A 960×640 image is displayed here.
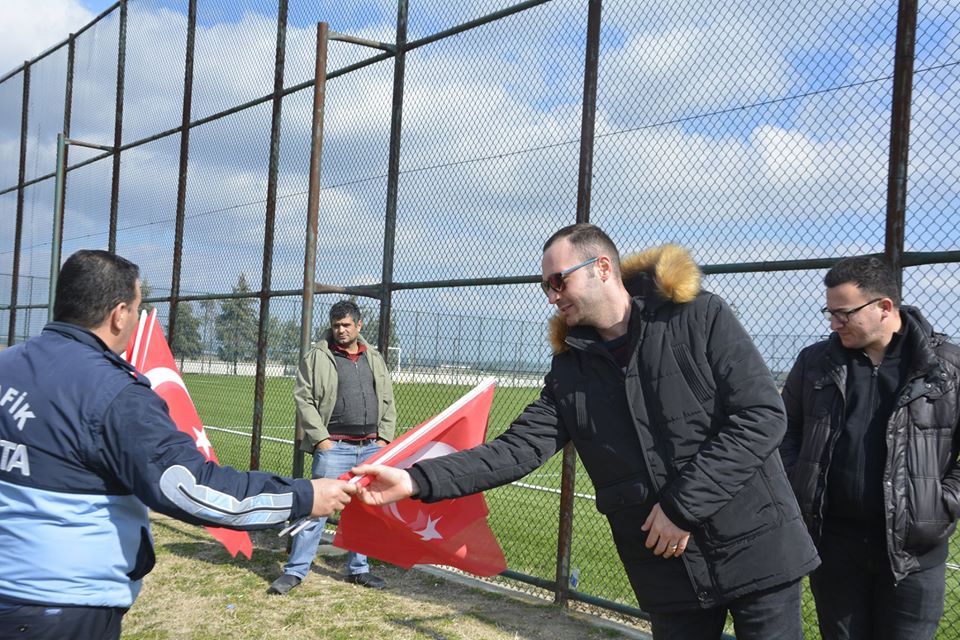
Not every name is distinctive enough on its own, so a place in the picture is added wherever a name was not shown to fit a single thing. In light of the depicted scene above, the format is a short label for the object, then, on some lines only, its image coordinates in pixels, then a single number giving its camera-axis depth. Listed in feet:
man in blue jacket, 8.46
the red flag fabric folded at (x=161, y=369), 17.28
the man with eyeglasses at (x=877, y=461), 10.45
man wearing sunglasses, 8.68
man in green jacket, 22.58
